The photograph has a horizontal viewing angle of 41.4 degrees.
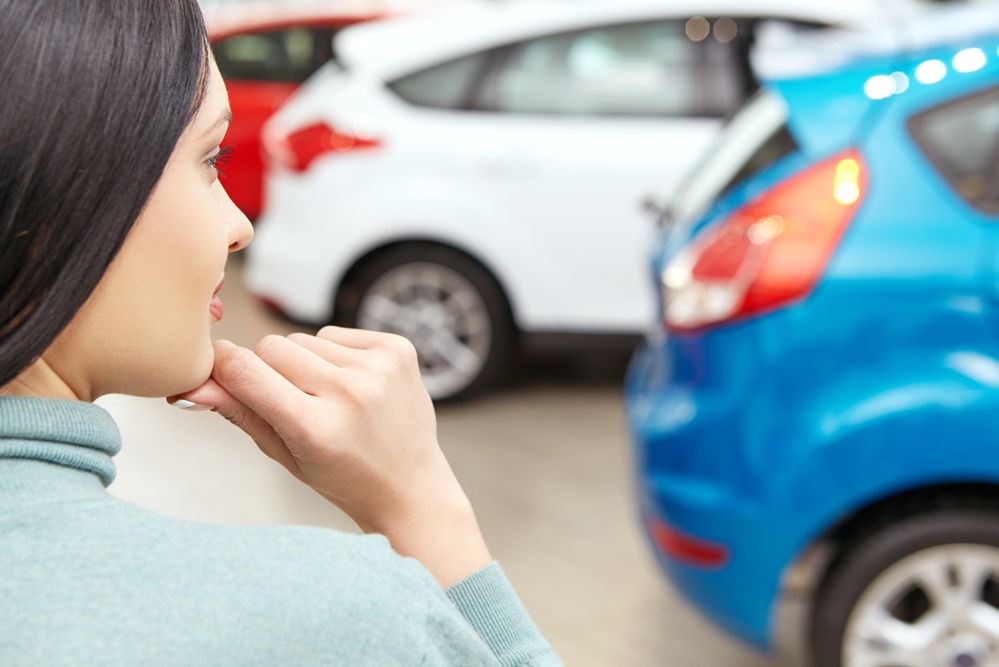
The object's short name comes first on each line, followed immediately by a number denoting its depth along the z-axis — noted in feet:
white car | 16.98
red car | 26.09
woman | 2.54
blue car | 8.41
